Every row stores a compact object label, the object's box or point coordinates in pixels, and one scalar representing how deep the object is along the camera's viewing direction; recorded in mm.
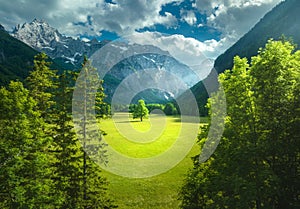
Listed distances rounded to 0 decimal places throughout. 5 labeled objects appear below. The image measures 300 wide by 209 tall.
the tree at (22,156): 17688
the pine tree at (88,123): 23547
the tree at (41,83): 27328
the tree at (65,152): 22109
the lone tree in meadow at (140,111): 138125
